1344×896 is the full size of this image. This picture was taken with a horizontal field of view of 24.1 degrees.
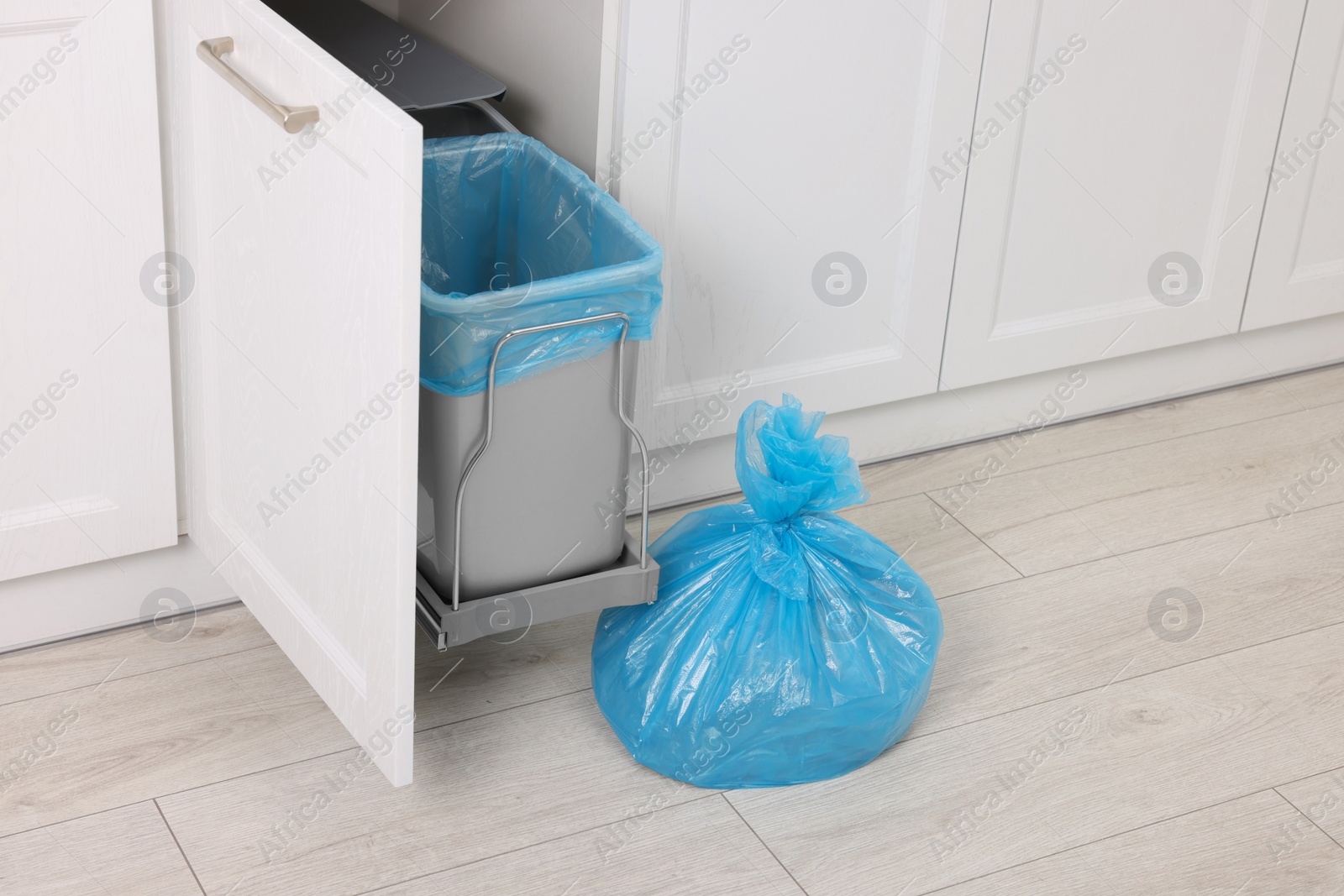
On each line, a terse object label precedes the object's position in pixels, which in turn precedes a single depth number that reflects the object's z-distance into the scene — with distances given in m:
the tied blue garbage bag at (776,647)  3.29
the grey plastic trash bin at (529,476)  3.18
